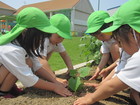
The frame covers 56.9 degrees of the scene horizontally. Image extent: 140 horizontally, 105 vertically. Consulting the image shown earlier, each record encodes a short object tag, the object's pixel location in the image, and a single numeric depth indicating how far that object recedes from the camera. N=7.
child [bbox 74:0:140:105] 0.86
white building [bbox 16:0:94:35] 17.90
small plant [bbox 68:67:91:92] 1.23
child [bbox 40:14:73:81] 1.50
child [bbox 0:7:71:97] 1.08
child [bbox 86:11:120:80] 1.58
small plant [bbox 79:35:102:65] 2.23
